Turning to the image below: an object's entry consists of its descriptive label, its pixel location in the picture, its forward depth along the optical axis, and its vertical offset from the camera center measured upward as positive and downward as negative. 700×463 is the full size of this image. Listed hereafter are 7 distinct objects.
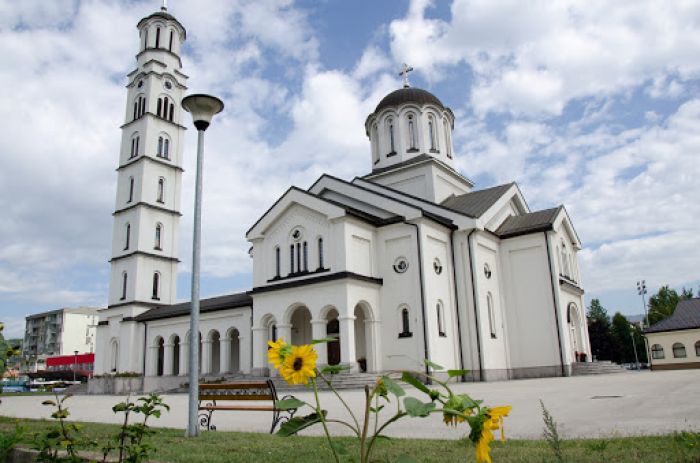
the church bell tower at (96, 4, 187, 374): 36.97 +11.95
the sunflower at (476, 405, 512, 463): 2.24 -0.30
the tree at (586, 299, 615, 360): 63.69 +1.48
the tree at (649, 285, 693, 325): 62.34 +5.55
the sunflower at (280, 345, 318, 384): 2.72 -0.01
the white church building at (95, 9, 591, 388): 24.86 +4.09
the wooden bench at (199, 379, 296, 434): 10.74 -0.57
